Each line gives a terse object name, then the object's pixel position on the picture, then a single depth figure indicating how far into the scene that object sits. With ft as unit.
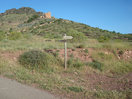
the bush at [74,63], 35.68
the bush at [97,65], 36.64
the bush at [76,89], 19.40
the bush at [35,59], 31.42
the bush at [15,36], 88.09
